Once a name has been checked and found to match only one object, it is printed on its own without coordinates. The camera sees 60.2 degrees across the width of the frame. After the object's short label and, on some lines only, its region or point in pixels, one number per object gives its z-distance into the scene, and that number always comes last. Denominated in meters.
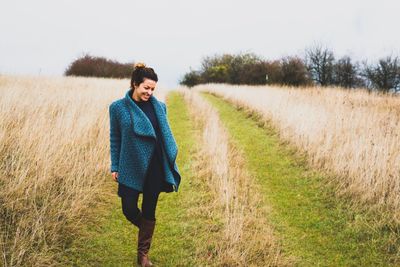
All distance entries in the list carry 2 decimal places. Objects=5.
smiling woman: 3.29
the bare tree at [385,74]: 34.31
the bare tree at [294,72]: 28.72
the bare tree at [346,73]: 39.94
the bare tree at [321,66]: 44.00
